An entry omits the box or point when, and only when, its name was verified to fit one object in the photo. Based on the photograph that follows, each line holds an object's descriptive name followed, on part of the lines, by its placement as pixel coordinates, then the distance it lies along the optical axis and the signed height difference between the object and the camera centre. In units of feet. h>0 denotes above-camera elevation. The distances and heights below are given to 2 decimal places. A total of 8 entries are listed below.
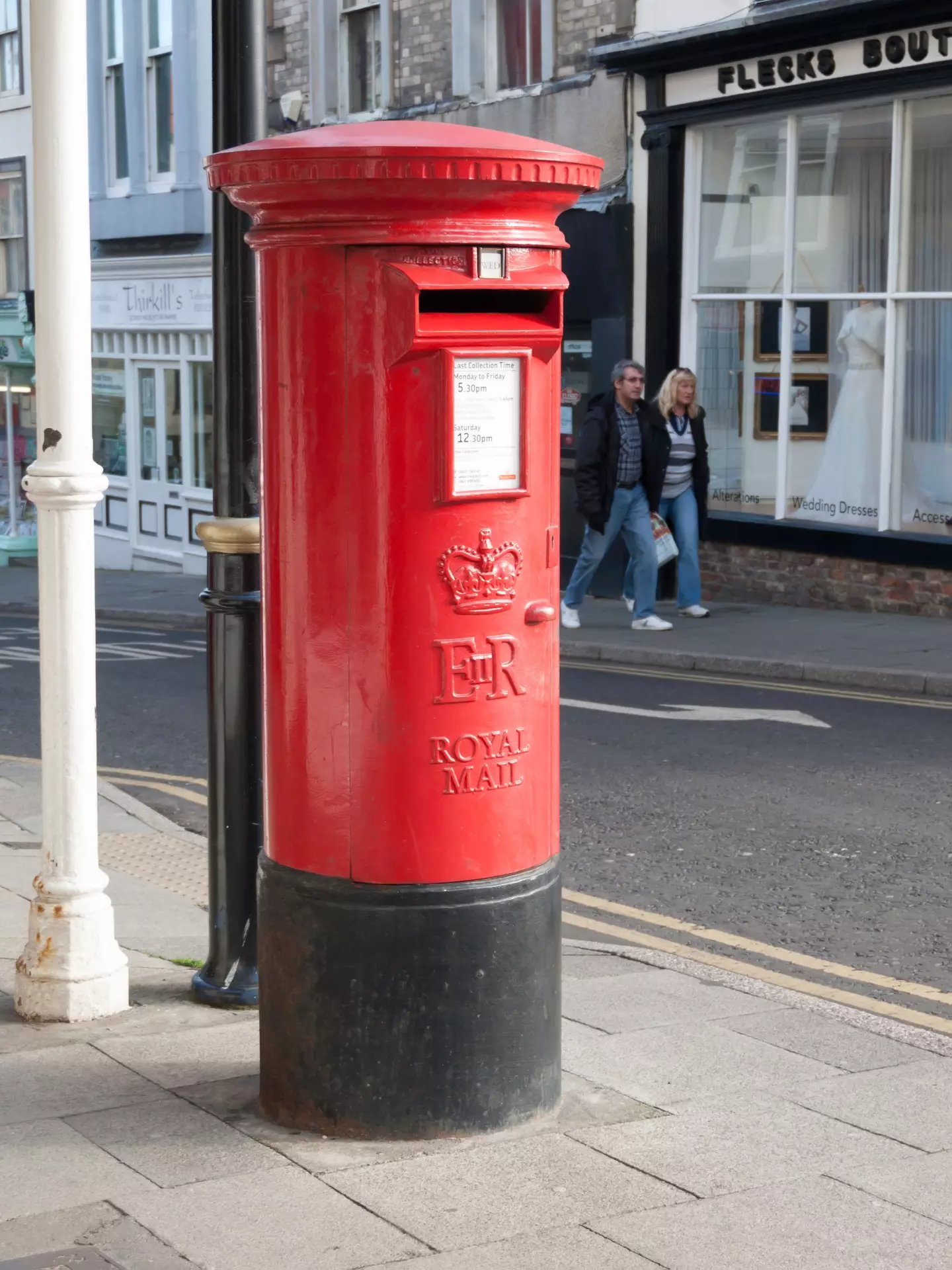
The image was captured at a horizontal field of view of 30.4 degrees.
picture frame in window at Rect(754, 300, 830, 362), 50.60 +3.73
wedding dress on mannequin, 49.32 +0.94
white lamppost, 15.60 -0.81
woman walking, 46.85 -0.01
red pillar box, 12.28 -1.09
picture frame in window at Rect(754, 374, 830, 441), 50.93 +1.54
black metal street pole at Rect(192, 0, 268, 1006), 15.55 -0.64
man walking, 44.70 -0.67
